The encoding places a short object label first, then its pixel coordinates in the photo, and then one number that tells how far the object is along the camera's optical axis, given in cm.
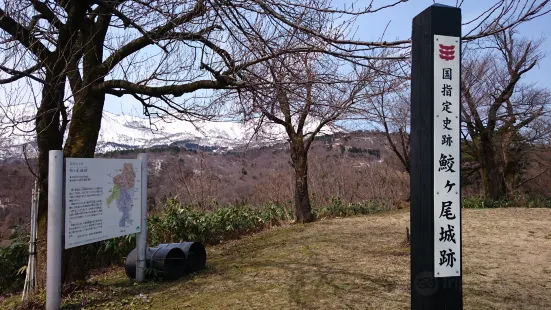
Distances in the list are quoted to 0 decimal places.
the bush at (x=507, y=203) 1272
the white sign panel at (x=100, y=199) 387
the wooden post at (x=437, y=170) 235
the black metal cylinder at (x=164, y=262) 503
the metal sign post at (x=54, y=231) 375
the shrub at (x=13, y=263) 620
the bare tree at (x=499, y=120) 1398
